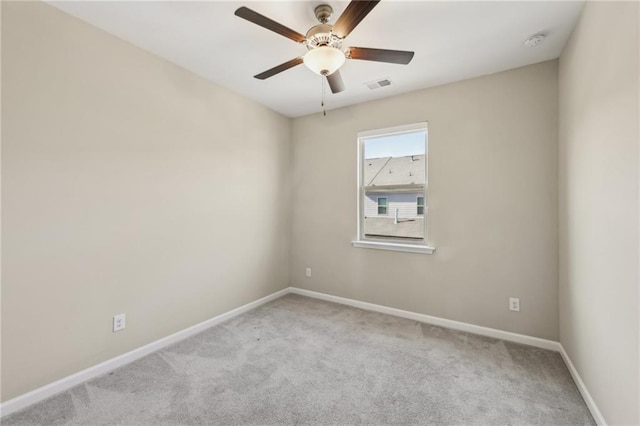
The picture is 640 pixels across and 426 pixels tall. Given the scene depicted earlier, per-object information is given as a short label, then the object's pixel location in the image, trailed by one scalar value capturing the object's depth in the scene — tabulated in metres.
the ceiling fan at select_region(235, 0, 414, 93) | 1.60
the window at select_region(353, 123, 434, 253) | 3.29
